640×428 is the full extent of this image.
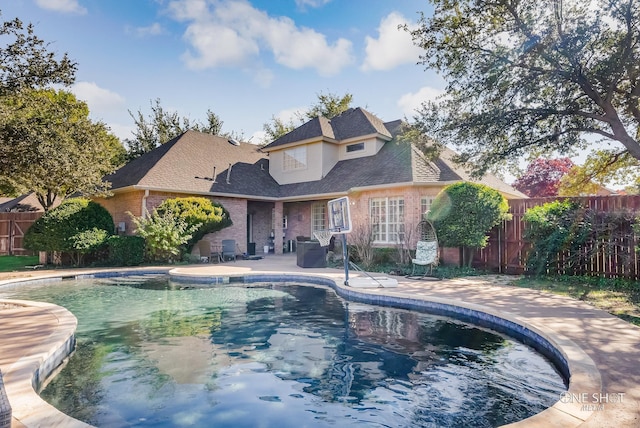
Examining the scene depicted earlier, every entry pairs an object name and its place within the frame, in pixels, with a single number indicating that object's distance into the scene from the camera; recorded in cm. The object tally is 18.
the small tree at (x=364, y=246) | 1380
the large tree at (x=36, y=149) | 970
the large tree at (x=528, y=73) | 931
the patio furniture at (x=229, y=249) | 1666
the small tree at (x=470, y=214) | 1177
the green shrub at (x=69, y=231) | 1401
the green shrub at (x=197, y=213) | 1522
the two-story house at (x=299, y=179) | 1508
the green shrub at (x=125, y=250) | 1448
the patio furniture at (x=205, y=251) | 1598
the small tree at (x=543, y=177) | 2731
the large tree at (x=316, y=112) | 3225
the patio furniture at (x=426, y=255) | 1141
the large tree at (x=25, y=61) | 948
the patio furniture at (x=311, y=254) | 1387
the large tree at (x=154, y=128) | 2867
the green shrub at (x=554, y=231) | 1002
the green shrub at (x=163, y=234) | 1456
